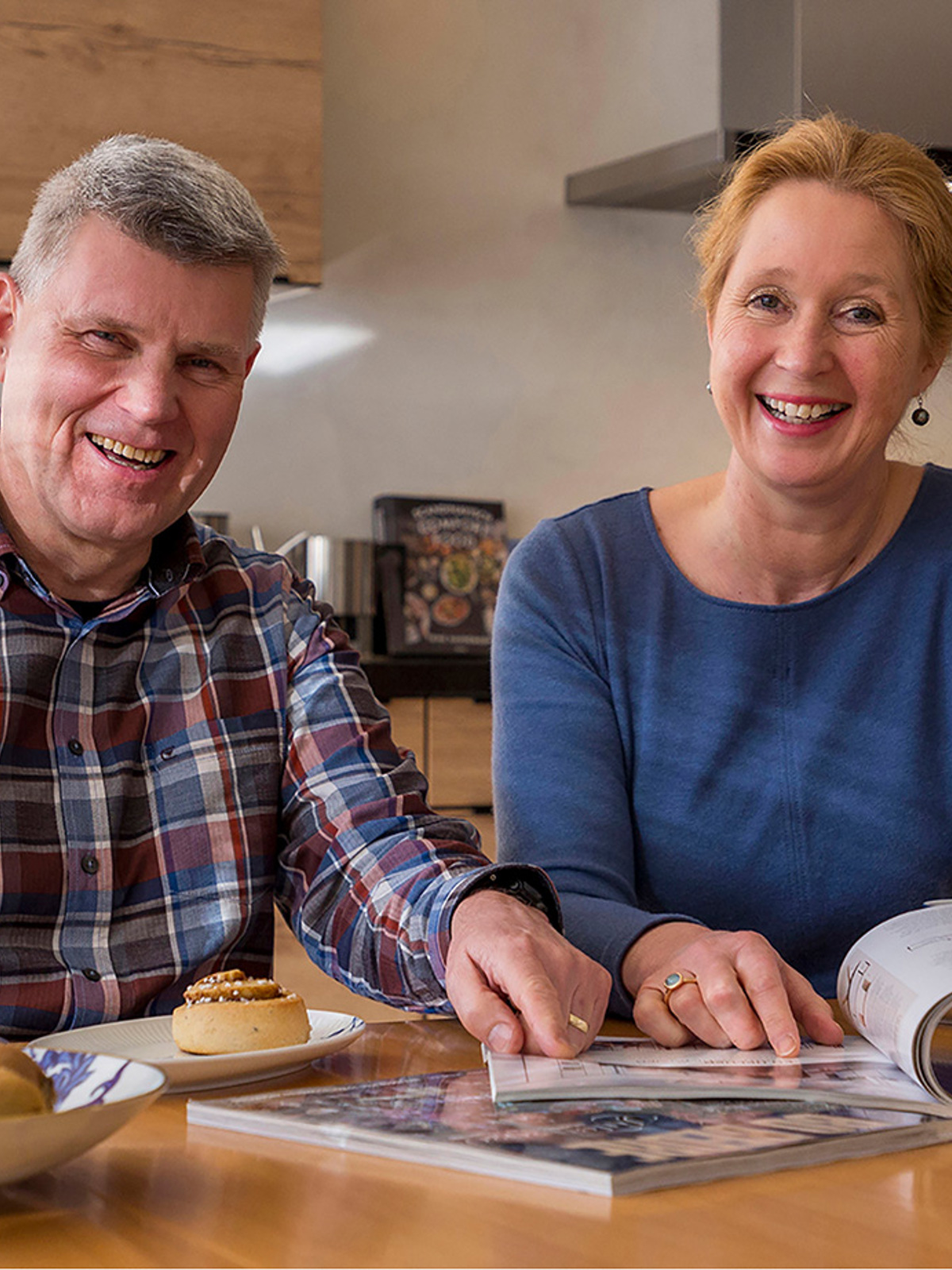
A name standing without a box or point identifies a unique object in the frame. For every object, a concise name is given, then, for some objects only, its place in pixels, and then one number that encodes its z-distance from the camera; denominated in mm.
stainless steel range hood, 3316
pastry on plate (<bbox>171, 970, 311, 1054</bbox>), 950
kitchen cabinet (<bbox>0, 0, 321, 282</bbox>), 3207
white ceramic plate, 885
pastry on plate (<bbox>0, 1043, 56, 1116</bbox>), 668
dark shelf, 3314
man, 1235
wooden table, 621
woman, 1438
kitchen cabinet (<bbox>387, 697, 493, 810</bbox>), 3357
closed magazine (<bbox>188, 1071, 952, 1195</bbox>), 699
